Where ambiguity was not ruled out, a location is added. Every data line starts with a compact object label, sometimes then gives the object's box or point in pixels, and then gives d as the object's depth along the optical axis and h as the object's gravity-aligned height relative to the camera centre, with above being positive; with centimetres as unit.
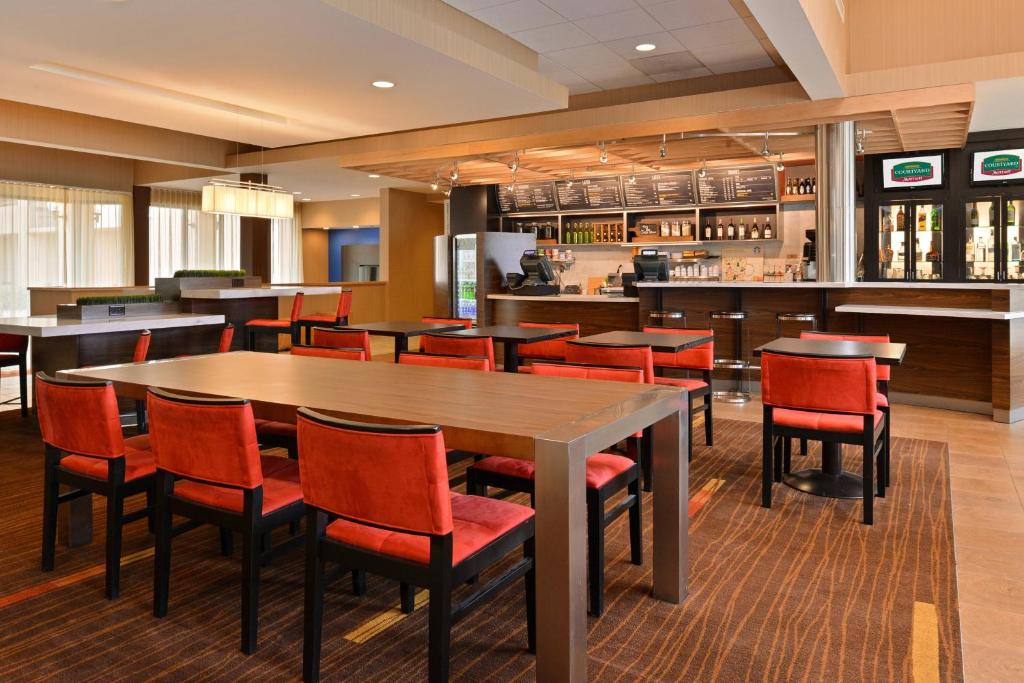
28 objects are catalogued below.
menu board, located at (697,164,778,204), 947 +198
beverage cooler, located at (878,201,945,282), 891 +114
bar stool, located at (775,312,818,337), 663 +12
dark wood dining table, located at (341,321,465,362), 559 +3
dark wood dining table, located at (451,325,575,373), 507 -2
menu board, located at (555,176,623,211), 1077 +210
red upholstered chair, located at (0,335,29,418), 601 -19
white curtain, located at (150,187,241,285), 1309 +185
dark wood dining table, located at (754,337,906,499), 382 -72
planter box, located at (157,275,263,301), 707 +49
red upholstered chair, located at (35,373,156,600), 259 -44
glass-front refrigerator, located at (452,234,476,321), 1059 +85
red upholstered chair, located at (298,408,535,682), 181 -52
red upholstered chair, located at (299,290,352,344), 874 +19
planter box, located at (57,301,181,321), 539 +18
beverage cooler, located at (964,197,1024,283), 844 +109
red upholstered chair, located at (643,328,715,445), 475 -22
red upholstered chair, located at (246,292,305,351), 764 +7
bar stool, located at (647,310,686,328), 732 +14
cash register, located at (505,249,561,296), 873 +66
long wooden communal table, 183 -25
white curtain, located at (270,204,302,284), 1559 +182
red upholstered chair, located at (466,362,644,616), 248 -55
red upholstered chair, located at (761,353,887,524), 344 -35
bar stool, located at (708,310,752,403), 688 -32
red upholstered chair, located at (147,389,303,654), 221 -48
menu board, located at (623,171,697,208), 1013 +203
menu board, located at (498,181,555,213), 1133 +215
